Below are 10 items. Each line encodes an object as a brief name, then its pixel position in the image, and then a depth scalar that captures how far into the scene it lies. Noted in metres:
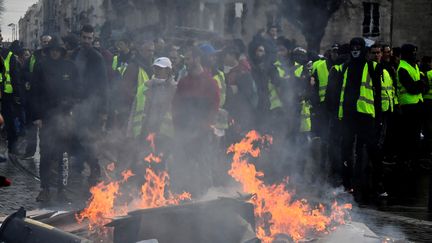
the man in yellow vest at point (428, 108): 14.80
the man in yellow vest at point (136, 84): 9.81
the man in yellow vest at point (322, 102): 11.90
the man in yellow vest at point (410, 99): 13.62
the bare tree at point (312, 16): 37.70
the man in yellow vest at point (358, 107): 10.44
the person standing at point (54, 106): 9.66
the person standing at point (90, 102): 10.05
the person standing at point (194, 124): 9.32
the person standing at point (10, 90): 15.32
